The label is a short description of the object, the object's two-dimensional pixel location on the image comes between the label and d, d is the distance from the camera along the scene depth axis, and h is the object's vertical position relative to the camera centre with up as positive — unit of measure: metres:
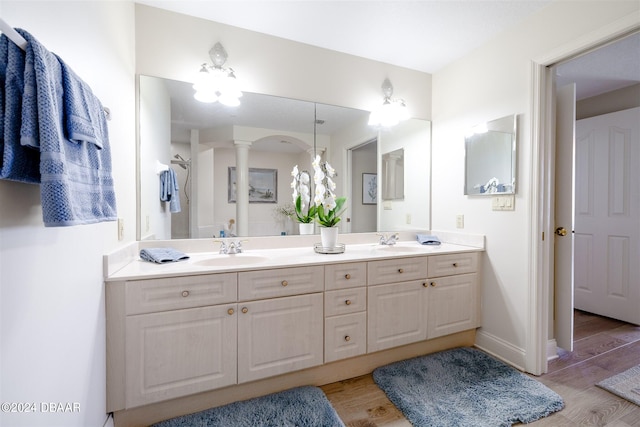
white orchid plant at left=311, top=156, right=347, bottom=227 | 2.00 +0.07
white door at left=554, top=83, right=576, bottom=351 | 2.02 -0.02
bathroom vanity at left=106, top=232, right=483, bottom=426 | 1.31 -0.60
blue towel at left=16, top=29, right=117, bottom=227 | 0.64 +0.17
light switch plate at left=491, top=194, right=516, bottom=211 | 1.95 +0.06
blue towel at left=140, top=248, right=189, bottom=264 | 1.53 -0.25
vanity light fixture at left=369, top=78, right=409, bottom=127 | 2.41 +0.84
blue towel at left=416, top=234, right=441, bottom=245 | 2.35 -0.24
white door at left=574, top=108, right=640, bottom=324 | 2.58 -0.05
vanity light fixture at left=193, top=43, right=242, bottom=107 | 1.86 +0.84
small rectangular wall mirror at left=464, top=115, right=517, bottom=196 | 1.96 +0.38
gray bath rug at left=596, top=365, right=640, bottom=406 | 1.62 -1.04
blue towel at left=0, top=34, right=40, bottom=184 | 0.61 +0.21
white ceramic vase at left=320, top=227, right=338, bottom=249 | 1.97 -0.18
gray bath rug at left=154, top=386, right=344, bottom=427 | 1.40 -1.03
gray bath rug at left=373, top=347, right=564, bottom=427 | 1.46 -1.04
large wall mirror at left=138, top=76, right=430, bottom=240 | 1.82 +0.43
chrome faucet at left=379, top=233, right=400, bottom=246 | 2.34 -0.23
